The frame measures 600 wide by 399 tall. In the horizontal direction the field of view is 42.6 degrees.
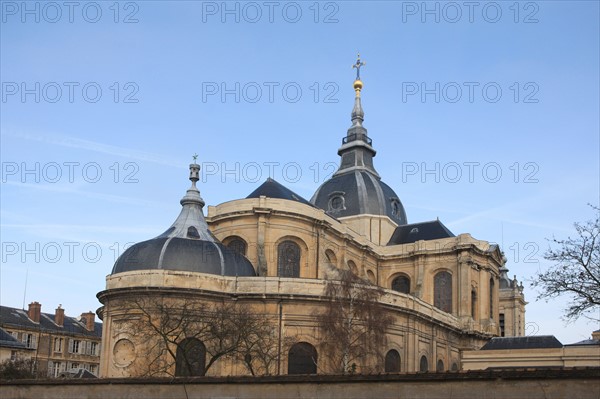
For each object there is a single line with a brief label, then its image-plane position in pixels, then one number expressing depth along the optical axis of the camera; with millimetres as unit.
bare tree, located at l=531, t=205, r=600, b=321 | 25875
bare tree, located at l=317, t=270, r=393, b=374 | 40969
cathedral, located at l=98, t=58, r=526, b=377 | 40594
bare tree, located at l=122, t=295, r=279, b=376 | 37406
